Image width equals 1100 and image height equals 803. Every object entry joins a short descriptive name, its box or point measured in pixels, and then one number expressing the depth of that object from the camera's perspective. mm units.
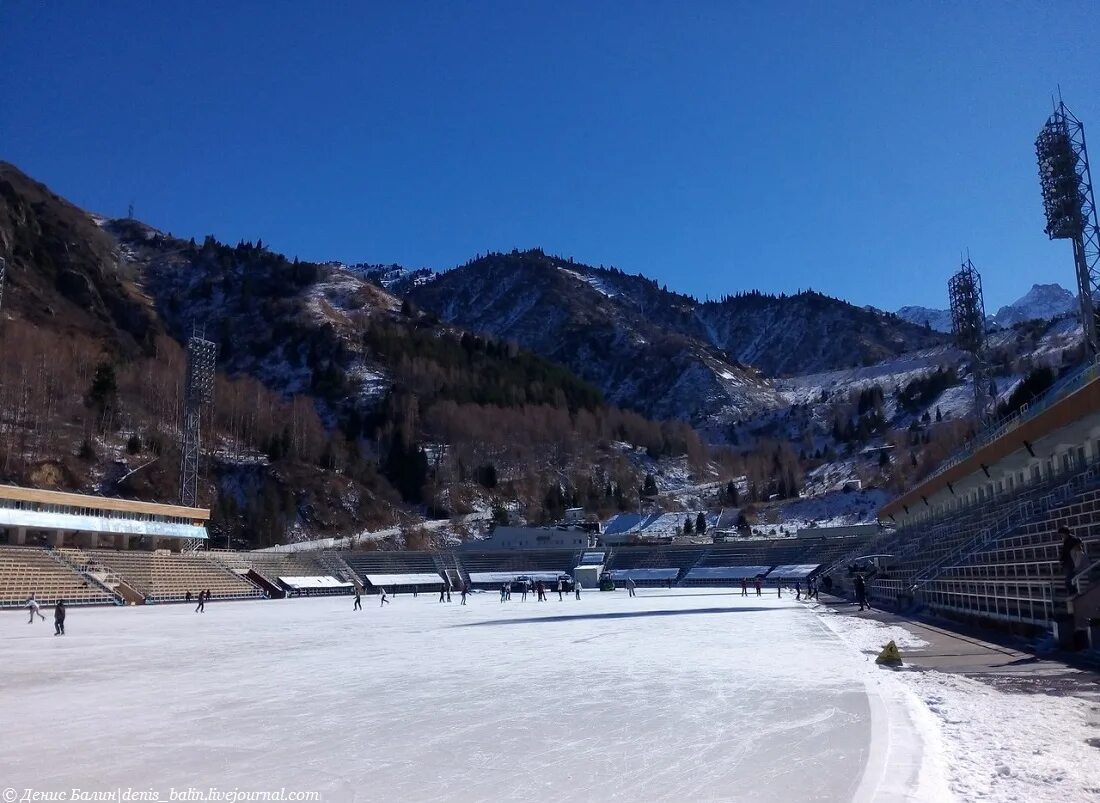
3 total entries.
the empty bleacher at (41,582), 38812
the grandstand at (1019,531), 15266
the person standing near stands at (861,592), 29730
